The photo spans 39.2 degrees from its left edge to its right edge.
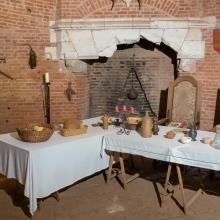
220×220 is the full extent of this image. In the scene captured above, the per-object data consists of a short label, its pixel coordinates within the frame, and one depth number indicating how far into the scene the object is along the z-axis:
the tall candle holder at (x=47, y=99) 5.54
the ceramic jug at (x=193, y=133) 3.68
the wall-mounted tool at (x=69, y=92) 5.73
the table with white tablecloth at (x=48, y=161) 3.28
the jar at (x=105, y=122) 4.33
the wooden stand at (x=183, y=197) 3.51
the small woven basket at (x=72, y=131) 3.86
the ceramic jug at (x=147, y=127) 3.84
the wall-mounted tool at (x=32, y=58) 5.40
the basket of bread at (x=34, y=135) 3.47
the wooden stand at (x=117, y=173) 4.18
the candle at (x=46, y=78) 5.29
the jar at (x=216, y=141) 3.34
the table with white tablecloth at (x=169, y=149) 3.26
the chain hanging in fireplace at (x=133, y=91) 5.98
